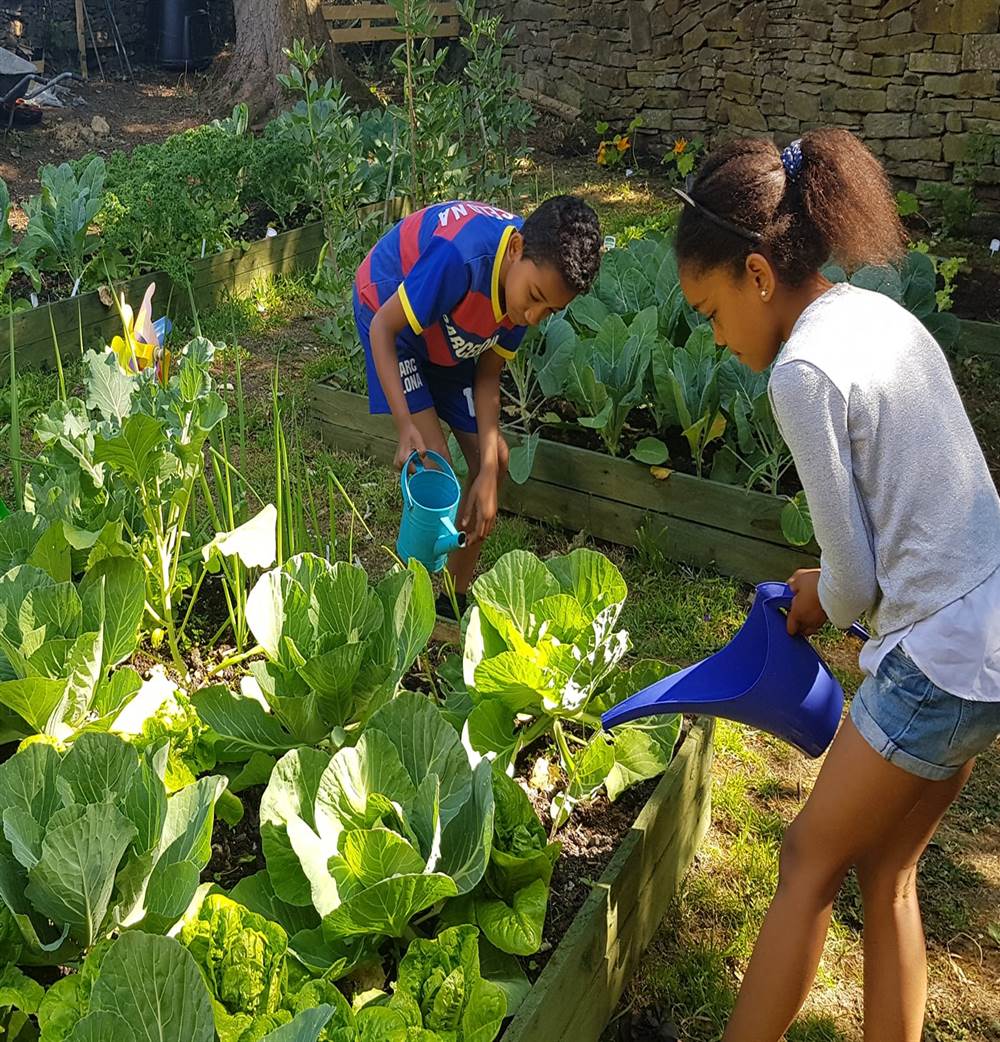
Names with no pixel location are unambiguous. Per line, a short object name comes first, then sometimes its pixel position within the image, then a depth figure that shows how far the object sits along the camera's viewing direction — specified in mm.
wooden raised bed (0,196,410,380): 4379
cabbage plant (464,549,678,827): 1794
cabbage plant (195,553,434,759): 1768
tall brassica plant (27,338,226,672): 2020
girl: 1428
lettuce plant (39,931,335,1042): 1153
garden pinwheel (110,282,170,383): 2326
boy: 2447
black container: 10984
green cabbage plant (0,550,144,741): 1689
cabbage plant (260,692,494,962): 1407
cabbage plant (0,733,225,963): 1298
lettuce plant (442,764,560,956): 1514
